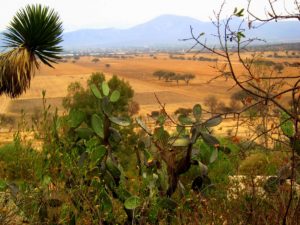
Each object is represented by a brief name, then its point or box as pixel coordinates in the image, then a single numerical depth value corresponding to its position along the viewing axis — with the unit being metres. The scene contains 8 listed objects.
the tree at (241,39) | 2.22
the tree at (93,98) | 17.16
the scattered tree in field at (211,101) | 35.92
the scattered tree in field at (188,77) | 64.62
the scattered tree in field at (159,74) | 68.88
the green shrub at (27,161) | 3.47
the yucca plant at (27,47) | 8.85
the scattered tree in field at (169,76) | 65.99
